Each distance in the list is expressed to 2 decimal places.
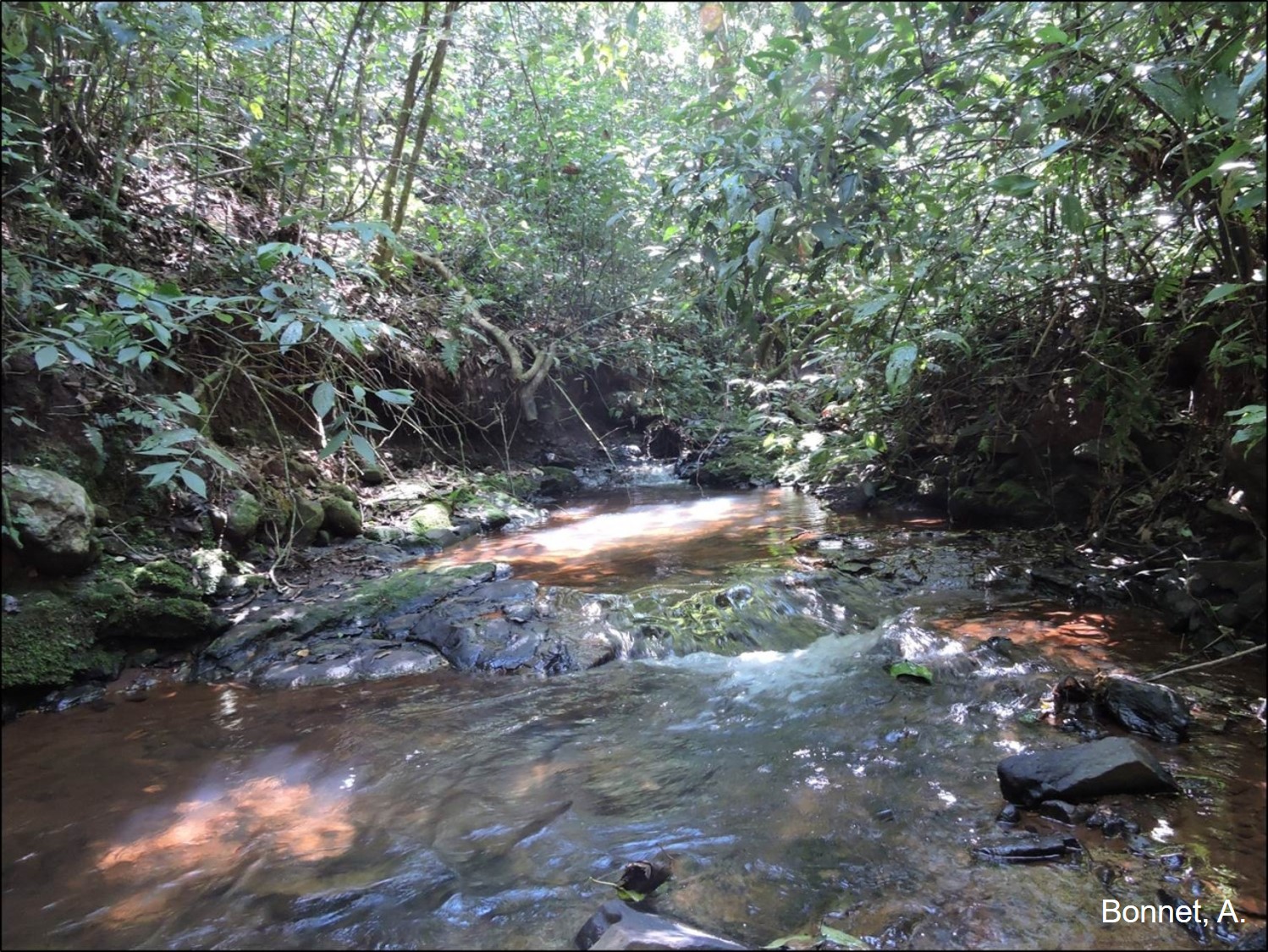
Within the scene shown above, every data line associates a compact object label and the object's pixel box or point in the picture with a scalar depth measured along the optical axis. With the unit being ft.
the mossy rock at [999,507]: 17.92
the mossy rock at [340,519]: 19.80
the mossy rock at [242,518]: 16.43
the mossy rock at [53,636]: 11.12
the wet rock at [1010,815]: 7.45
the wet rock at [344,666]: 12.56
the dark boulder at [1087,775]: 7.53
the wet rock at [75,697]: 11.16
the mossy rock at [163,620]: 12.64
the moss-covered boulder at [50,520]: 11.41
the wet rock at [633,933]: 5.16
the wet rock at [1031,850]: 6.79
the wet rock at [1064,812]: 7.30
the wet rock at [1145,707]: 8.87
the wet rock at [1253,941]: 5.52
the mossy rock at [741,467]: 33.06
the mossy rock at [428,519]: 21.84
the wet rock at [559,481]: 31.68
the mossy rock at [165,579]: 13.41
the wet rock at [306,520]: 18.45
